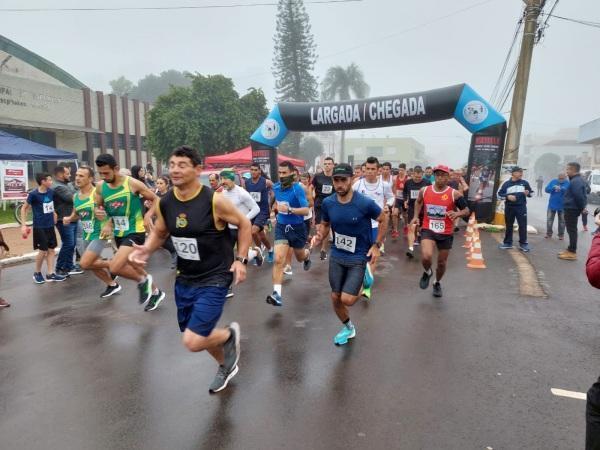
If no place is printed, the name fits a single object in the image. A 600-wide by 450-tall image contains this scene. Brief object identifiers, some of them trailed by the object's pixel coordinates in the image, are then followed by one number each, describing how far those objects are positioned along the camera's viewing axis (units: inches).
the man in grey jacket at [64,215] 304.5
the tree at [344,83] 2108.8
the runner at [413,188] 392.8
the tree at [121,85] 3735.0
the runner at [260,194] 311.1
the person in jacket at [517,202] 365.4
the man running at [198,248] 129.7
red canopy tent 800.3
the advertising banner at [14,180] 605.9
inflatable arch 480.4
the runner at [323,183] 370.0
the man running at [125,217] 213.2
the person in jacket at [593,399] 83.5
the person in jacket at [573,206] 337.4
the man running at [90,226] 227.1
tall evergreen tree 1980.8
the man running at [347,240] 169.2
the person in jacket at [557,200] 430.9
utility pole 511.5
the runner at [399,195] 453.1
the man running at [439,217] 234.2
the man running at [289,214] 233.9
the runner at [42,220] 279.3
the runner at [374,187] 265.0
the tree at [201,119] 1266.0
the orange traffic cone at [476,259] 316.7
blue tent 603.9
